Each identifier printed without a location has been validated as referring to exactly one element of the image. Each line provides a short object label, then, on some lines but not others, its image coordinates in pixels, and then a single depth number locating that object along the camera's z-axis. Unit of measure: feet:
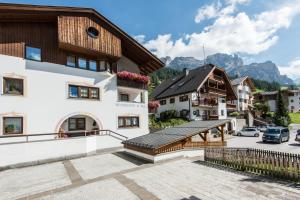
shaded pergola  36.37
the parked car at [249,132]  89.69
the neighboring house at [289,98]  223.26
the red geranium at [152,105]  66.60
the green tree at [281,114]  124.54
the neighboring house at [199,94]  89.82
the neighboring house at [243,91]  150.34
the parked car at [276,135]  69.02
